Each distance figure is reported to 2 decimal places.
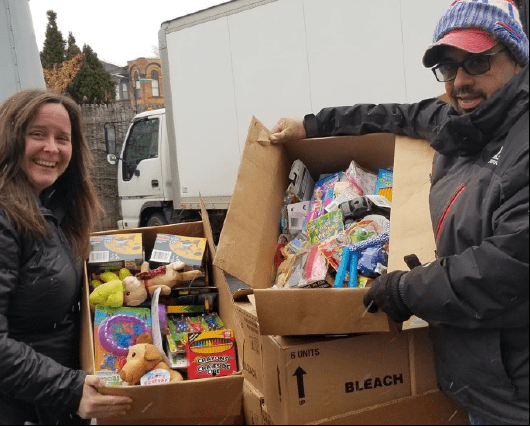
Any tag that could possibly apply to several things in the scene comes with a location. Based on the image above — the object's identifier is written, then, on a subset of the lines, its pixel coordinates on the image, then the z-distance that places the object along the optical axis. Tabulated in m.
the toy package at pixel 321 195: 2.76
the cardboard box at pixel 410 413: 1.90
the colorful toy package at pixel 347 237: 2.29
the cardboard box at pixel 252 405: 2.26
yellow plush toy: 2.29
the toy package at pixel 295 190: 2.77
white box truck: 5.08
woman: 1.68
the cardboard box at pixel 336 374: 1.90
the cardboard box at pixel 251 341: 2.26
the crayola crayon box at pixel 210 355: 2.02
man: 1.17
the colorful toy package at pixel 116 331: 2.13
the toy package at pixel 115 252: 2.51
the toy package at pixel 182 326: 2.17
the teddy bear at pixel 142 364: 1.95
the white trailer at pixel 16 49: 3.65
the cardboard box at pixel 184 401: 1.71
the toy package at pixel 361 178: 2.80
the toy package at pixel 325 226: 2.54
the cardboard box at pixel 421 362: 1.96
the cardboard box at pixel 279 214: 1.72
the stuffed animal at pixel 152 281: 2.40
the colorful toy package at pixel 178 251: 2.59
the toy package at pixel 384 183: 2.79
